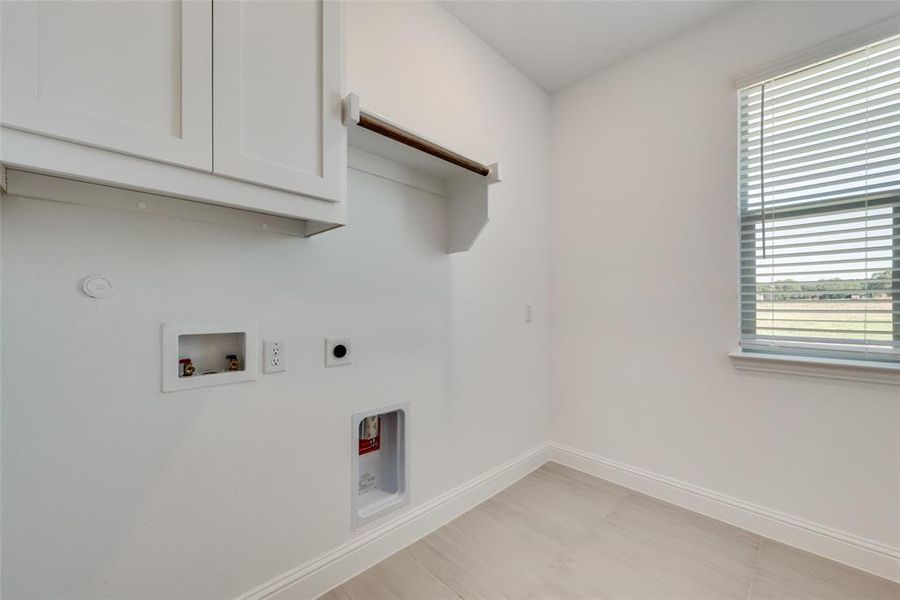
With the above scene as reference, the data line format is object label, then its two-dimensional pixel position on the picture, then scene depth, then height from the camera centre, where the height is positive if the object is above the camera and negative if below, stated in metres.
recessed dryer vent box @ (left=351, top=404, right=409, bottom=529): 1.53 -0.72
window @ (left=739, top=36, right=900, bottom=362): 1.46 +0.40
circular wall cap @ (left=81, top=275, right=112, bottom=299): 0.90 +0.04
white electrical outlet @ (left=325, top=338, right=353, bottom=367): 1.35 -0.20
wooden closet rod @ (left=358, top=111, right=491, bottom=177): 1.13 +0.55
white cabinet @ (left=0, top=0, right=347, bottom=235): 0.66 +0.44
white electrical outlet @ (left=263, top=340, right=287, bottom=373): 1.20 -0.19
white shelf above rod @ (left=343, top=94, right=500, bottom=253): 1.16 +0.55
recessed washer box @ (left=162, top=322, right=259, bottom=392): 1.02 -0.16
